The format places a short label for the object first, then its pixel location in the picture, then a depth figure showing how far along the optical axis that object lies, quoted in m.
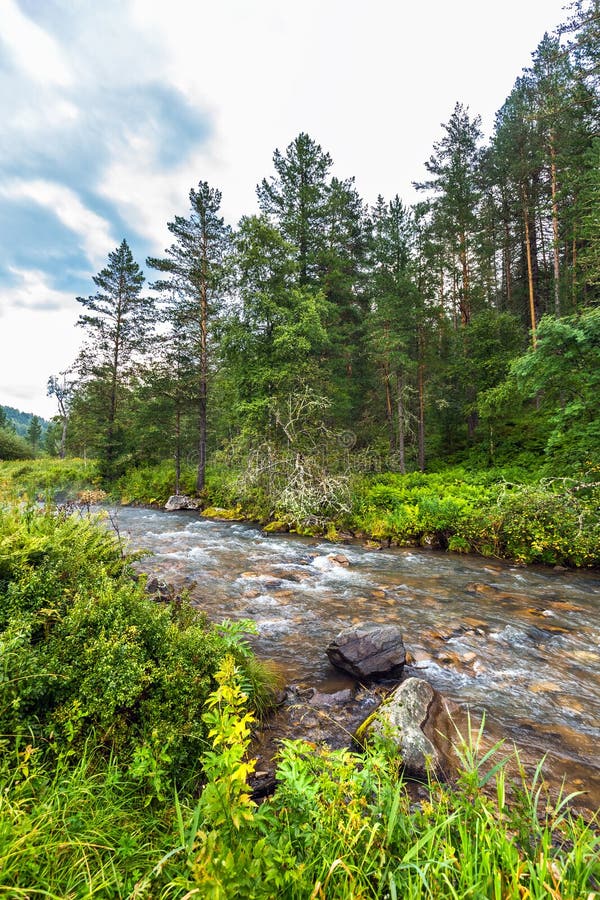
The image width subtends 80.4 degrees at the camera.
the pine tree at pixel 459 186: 20.00
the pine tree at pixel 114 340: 24.09
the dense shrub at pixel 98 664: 2.32
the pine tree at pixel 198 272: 20.56
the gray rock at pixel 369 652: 4.27
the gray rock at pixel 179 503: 18.64
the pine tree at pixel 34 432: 63.37
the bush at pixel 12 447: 36.16
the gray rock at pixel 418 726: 2.74
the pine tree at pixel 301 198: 17.56
